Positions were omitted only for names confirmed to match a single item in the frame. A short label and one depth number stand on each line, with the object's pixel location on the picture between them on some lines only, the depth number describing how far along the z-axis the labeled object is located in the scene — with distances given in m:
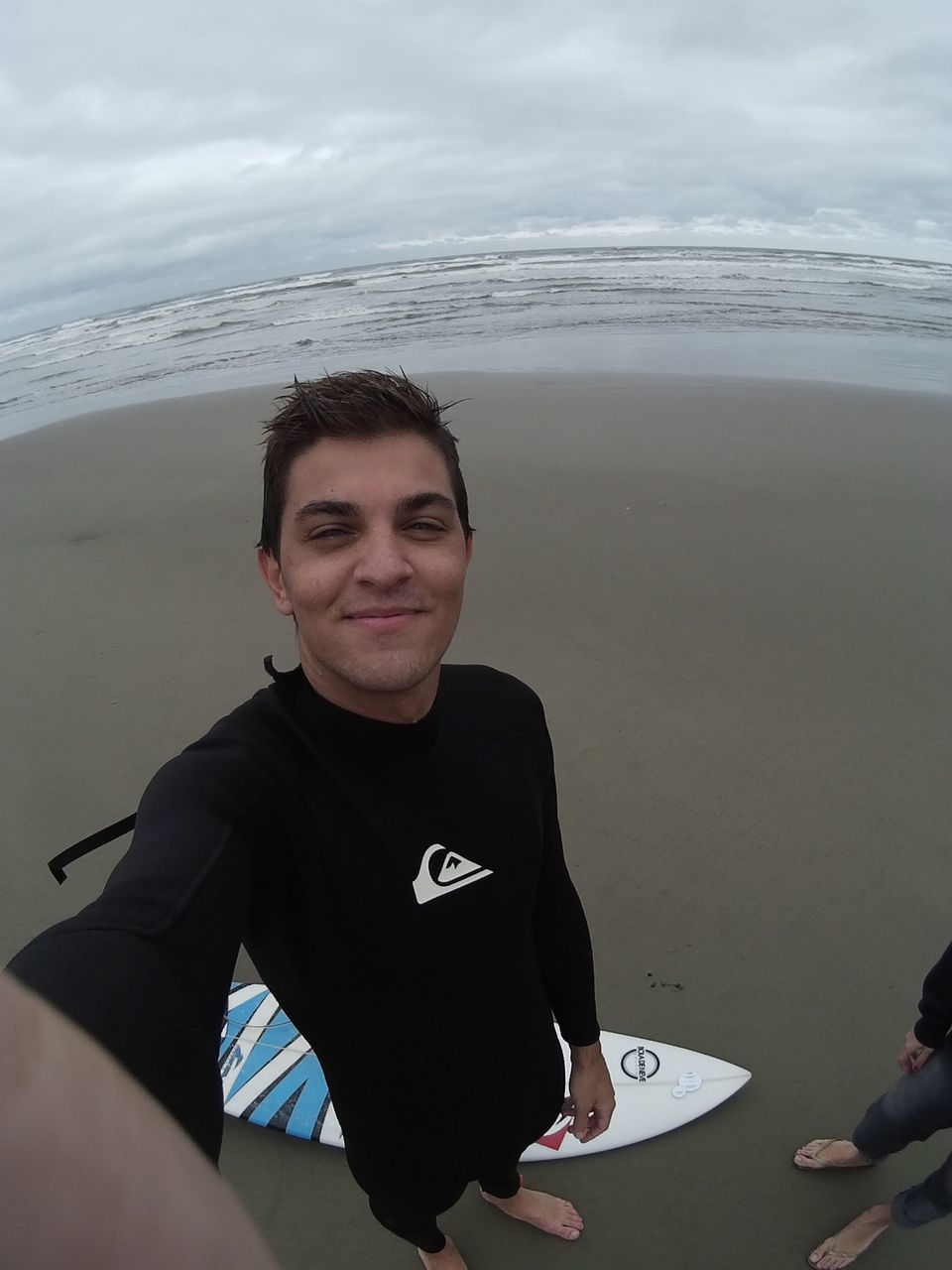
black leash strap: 0.49
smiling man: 0.49
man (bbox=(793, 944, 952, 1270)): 0.71
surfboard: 0.94
